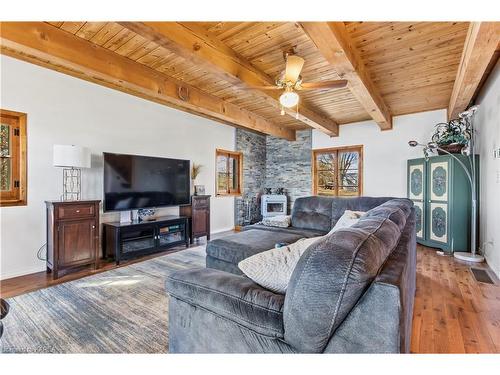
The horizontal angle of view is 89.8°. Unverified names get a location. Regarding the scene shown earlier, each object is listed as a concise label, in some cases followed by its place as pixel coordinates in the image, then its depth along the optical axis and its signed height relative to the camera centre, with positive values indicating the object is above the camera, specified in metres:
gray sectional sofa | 0.81 -0.45
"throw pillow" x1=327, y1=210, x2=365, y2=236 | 2.59 -0.35
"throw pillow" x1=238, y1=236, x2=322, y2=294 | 1.13 -0.38
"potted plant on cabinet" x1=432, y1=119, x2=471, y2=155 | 3.96 +0.80
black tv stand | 3.50 -0.76
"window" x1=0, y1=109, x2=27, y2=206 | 2.97 +0.34
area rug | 1.75 -1.08
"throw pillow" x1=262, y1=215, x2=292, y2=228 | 3.73 -0.52
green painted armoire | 3.97 -0.25
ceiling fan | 2.52 +1.08
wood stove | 6.62 -0.45
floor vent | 2.91 -1.08
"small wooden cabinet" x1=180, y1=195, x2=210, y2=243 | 4.70 -0.53
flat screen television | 3.60 +0.09
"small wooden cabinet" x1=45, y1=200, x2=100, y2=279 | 2.95 -0.58
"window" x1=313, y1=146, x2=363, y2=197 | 5.88 +0.39
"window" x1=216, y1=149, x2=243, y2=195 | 5.96 +0.38
